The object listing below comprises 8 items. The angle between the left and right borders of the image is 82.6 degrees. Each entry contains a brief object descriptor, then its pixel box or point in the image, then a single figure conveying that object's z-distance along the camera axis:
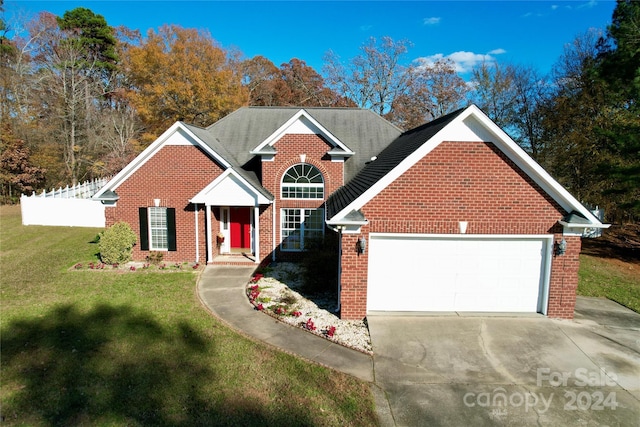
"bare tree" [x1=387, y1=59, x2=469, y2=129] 35.56
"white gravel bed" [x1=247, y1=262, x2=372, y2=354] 8.22
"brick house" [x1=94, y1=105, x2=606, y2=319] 8.80
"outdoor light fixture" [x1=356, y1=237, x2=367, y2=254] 8.76
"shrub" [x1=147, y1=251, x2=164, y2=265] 14.36
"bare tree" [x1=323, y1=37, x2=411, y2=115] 36.38
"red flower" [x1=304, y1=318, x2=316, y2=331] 8.53
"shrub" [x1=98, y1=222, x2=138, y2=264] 13.55
